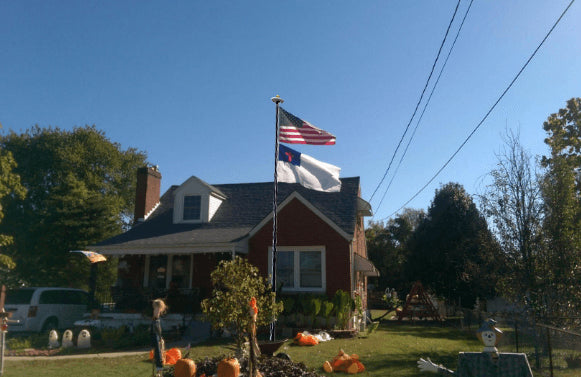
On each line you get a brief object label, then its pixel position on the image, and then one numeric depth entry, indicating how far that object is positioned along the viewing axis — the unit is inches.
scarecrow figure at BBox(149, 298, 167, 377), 316.8
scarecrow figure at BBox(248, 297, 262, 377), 288.0
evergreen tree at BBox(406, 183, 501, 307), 1176.8
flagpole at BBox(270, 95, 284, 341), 523.2
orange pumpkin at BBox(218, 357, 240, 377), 309.3
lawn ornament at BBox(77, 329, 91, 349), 548.7
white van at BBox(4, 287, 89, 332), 660.1
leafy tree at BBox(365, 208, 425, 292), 1748.3
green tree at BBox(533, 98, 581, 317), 509.7
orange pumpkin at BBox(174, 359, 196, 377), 328.8
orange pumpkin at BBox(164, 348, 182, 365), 414.2
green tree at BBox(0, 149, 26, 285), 754.2
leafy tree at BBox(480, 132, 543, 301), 542.9
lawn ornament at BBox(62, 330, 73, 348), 541.3
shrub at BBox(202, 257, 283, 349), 339.3
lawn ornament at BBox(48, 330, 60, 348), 536.4
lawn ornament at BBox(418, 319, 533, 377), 197.6
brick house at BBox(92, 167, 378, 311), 705.6
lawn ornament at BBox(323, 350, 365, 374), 376.5
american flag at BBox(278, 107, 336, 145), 553.6
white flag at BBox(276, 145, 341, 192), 541.0
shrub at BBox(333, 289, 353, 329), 639.8
